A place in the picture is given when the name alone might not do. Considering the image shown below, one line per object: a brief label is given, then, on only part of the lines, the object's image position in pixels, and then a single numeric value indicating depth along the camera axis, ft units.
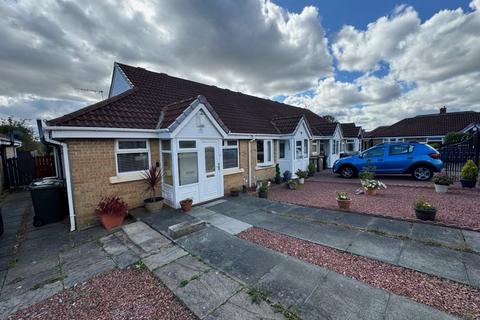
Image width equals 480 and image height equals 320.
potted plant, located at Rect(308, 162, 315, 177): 42.19
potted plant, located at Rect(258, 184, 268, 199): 26.91
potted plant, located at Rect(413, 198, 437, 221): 16.49
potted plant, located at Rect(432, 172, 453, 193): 25.03
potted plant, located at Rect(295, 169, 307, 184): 35.68
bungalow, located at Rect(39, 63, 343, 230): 17.72
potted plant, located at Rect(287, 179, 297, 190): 32.27
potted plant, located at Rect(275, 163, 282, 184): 36.29
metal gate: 32.69
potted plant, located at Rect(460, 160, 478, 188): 26.17
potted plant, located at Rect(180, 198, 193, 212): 20.79
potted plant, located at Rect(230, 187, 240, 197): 26.81
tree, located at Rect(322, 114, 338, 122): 184.34
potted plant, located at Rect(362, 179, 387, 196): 25.79
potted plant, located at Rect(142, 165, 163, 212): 20.51
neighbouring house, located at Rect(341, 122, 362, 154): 68.74
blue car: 32.78
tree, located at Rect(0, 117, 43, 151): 77.87
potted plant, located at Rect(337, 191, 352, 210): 20.26
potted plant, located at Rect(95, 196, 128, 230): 17.54
